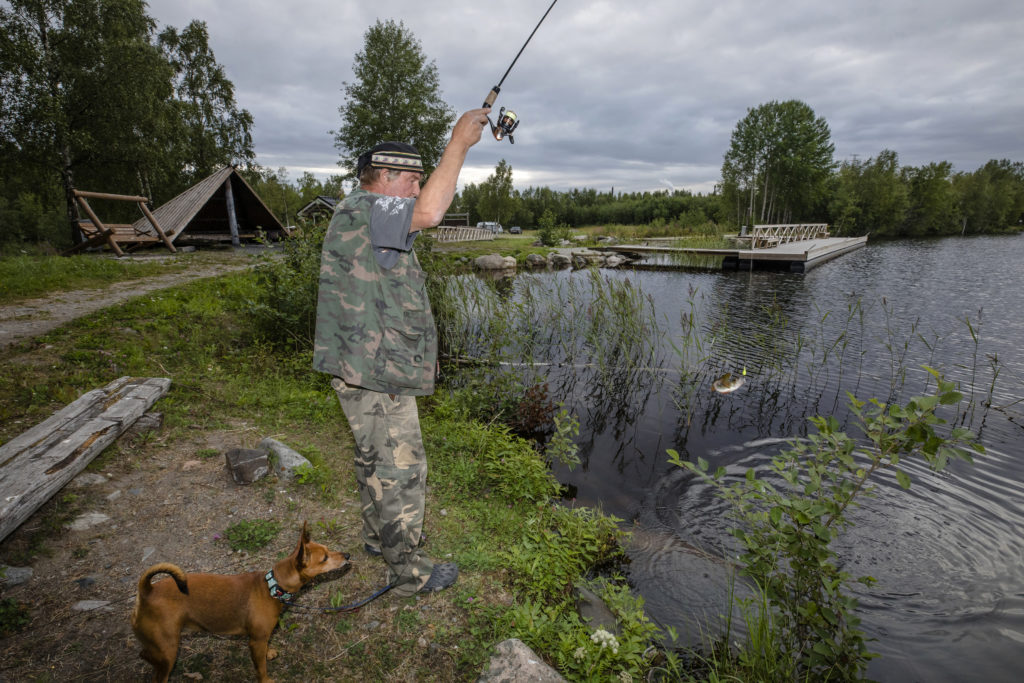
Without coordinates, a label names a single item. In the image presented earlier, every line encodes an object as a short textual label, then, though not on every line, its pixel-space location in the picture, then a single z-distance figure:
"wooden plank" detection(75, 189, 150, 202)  10.68
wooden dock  21.70
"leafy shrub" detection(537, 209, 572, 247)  35.03
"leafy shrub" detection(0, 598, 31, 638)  2.25
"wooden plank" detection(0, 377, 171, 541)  2.84
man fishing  2.36
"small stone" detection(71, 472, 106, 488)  3.38
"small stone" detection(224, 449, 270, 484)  3.69
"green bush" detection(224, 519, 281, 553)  3.06
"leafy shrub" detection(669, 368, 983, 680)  2.15
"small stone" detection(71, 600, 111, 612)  2.44
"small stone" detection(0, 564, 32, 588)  2.50
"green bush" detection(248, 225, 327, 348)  6.68
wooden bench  11.50
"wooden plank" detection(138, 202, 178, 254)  12.45
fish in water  7.66
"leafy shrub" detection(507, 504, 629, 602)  3.14
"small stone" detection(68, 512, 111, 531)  3.00
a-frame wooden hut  14.05
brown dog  1.91
